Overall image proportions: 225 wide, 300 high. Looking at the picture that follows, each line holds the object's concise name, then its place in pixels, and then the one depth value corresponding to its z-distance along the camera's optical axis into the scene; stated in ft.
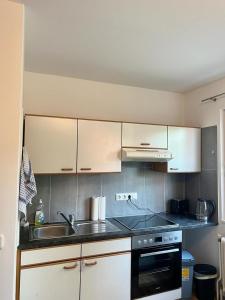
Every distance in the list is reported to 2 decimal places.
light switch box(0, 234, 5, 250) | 4.65
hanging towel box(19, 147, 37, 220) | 5.22
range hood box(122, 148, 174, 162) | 7.86
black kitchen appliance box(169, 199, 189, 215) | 9.61
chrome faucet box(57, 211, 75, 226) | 7.70
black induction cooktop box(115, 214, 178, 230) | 7.73
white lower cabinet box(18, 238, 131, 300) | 6.05
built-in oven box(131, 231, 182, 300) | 7.23
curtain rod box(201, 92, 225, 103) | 8.54
